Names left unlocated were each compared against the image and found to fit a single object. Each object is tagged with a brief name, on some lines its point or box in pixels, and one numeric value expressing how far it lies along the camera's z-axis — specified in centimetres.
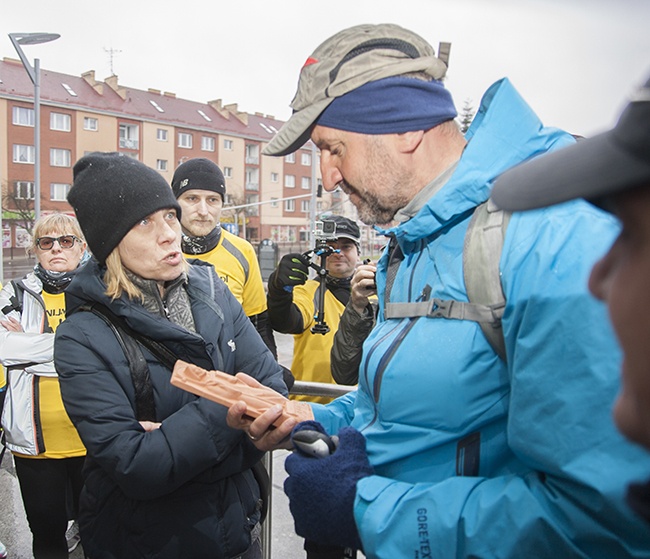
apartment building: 4516
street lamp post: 1101
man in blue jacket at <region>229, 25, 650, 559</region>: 110
